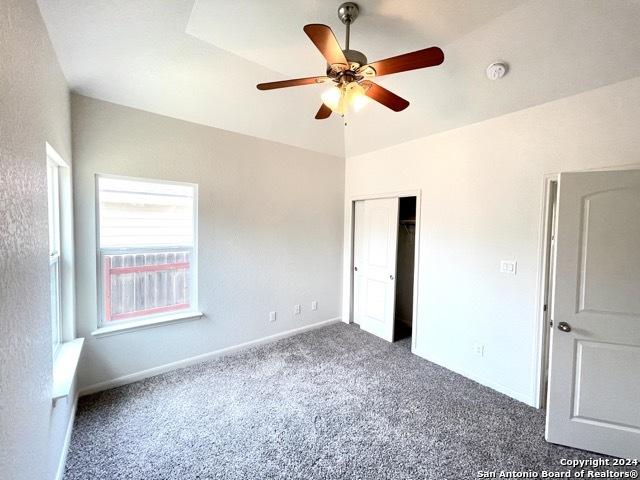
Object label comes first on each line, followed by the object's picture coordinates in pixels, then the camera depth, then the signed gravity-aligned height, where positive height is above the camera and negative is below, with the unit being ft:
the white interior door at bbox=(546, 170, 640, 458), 5.71 -1.82
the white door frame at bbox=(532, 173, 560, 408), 7.38 -2.33
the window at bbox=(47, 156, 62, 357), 6.48 -0.53
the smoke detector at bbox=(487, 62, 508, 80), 6.75 +4.11
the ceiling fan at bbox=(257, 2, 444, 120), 4.39 +2.95
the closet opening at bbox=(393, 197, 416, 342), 13.69 -1.85
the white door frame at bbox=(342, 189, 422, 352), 13.27 -1.16
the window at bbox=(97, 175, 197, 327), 8.11 -0.71
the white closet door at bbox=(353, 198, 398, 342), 11.80 -1.59
